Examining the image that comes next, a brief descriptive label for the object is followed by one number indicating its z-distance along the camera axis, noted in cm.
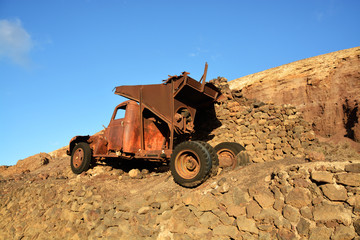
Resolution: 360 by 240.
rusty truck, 676
